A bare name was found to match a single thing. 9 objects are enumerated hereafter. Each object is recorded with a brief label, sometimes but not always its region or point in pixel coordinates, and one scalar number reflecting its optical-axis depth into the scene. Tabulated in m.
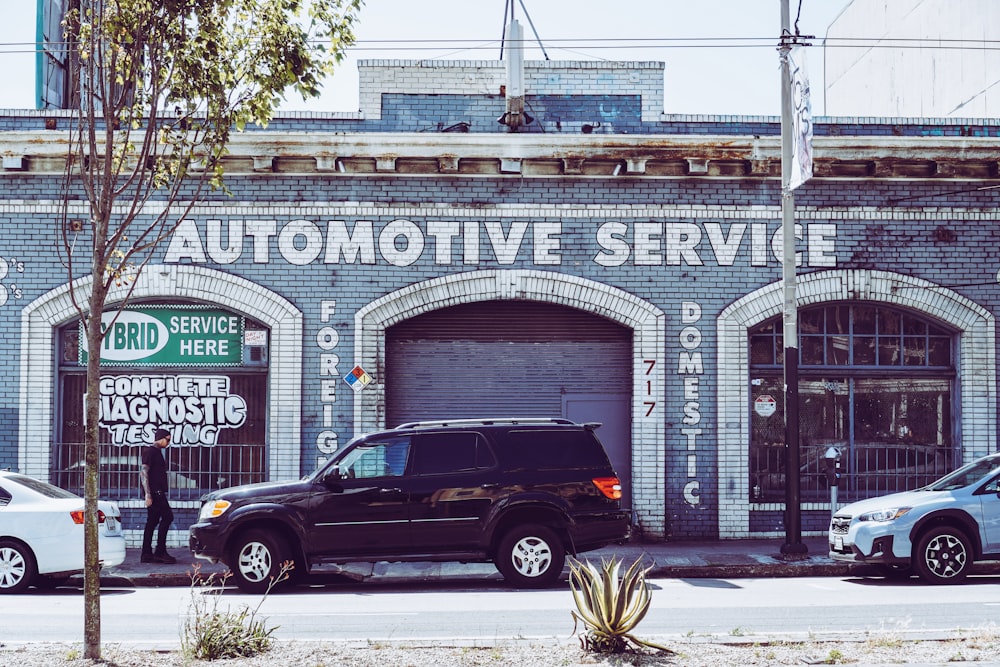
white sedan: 12.79
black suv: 12.59
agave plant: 7.79
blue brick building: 16.83
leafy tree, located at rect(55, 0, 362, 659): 7.82
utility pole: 14.90
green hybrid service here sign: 17.02
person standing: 14.98
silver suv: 12.66
